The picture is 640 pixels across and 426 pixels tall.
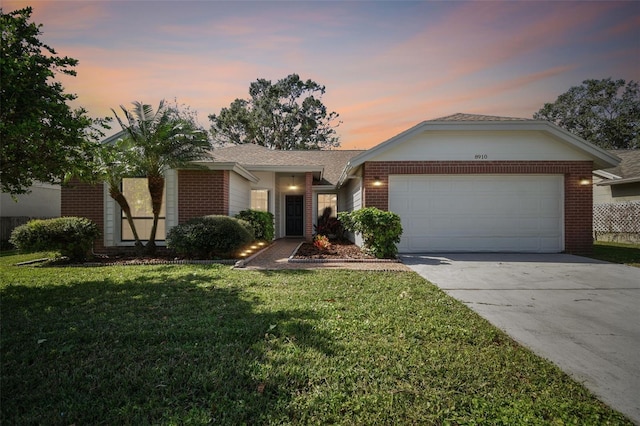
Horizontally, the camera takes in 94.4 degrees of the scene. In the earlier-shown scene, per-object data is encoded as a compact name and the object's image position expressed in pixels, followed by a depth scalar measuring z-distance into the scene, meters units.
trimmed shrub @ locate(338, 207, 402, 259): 8.55
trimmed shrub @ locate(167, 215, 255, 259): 8.15
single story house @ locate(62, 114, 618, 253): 9.72
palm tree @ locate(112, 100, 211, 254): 8.30
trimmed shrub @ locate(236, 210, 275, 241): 10.68
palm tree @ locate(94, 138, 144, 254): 7.61
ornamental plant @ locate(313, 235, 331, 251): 10.19
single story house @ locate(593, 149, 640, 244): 14.44
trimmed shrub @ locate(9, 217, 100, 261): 7.59
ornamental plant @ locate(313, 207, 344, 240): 13.97
